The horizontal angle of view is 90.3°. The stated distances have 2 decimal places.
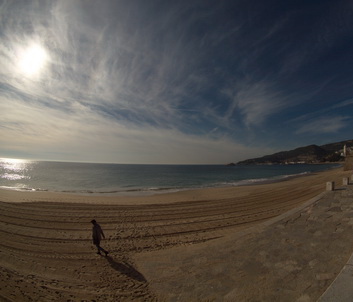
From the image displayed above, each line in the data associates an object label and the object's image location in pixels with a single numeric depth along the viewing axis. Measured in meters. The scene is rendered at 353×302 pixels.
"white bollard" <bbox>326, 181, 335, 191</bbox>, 9.19
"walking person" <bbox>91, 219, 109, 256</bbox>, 6.68
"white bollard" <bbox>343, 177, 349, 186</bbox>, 10.29
